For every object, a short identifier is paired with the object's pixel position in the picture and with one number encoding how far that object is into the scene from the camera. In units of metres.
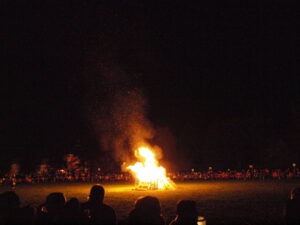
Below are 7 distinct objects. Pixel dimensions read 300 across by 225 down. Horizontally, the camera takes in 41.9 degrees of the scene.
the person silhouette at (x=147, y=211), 4.48
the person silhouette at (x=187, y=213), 4.48
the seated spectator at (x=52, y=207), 5.26
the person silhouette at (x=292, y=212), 5.66
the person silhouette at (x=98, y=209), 5.16
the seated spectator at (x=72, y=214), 4.74
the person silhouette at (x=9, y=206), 4.85
